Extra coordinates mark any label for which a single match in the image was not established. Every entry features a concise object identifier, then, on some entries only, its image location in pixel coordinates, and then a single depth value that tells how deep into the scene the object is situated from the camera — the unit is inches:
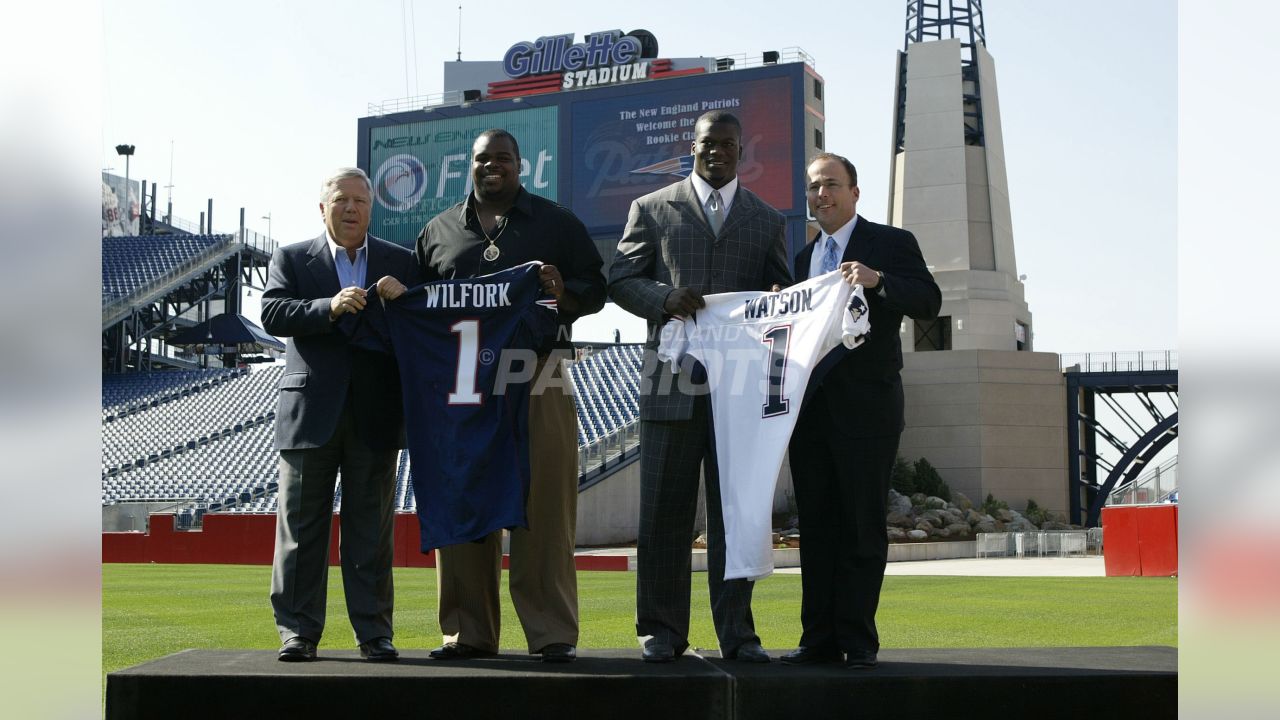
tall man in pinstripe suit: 190.1
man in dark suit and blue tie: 184.9
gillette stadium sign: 1535.4
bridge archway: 1656.0
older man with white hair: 187.5
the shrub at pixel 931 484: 1556.3
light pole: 2221.9
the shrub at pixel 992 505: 1534.2
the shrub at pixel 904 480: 1521.9
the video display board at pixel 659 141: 1305.4
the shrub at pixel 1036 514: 1569.9
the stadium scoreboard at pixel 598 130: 1315.2
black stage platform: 160.9
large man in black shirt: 189.8
